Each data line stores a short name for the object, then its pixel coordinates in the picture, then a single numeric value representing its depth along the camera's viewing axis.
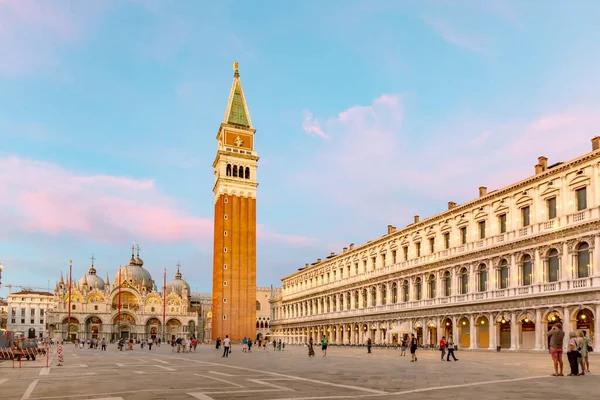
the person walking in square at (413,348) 30.58
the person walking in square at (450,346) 29.22
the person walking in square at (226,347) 39.88
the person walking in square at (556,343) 17.64
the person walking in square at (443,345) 31.00
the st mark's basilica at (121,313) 117.56
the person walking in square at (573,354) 17.75
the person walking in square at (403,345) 37.44
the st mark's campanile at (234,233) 89.25
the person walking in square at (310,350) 38.19
